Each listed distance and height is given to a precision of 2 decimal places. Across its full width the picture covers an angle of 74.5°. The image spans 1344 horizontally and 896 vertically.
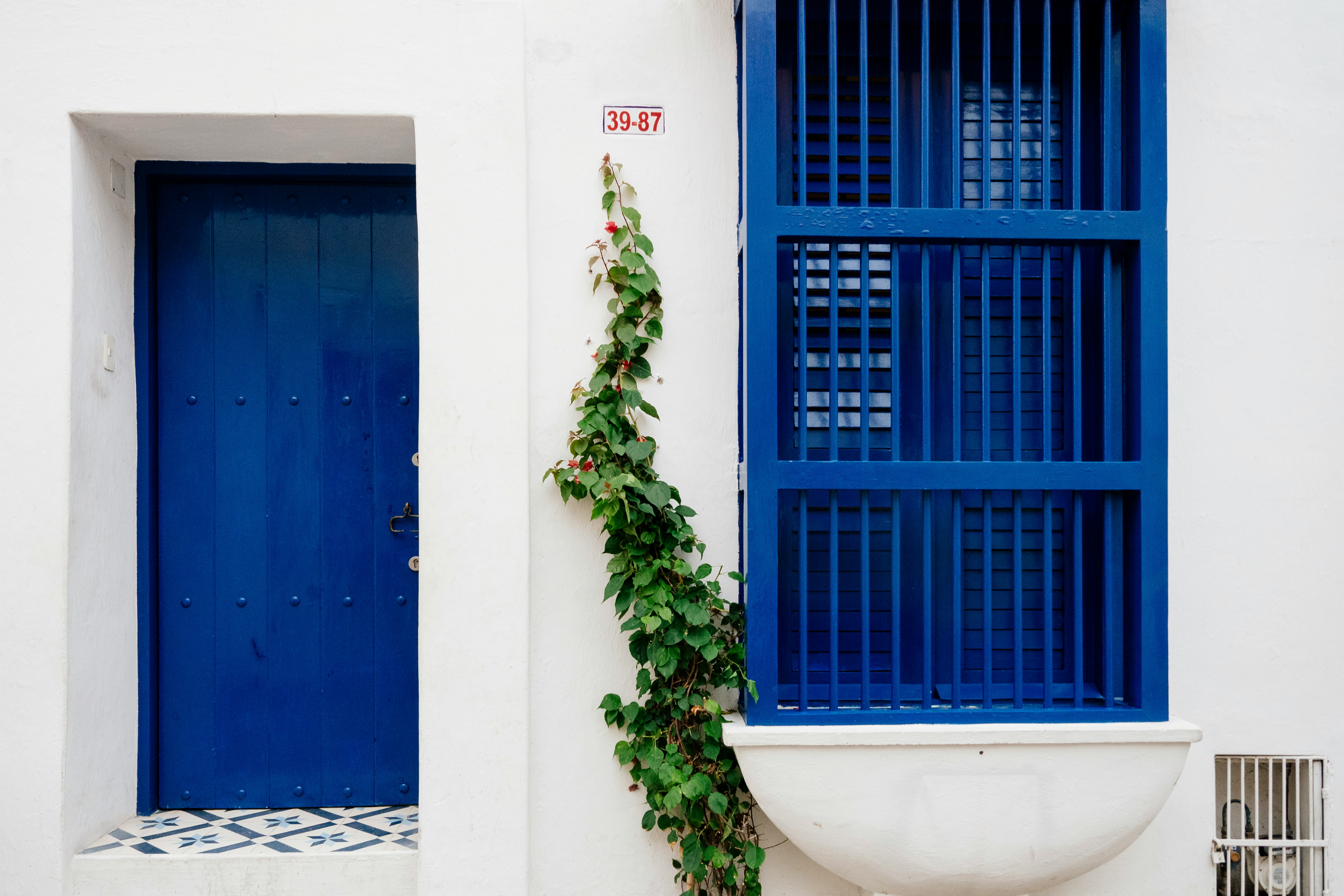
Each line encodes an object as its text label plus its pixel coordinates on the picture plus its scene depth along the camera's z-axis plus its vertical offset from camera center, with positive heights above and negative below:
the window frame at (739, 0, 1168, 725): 2.47 +0.20
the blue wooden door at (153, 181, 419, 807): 2.99 -0.22
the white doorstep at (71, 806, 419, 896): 2.59 -1.25
